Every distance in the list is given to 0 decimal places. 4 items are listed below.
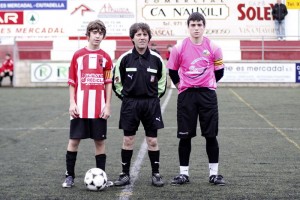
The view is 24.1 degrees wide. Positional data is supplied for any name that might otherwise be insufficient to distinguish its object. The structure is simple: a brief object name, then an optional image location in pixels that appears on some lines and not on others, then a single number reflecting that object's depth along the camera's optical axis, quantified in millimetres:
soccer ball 7426
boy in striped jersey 7699
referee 7836
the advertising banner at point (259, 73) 29516
